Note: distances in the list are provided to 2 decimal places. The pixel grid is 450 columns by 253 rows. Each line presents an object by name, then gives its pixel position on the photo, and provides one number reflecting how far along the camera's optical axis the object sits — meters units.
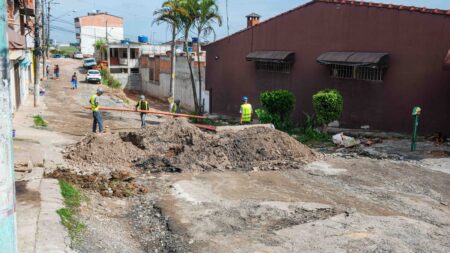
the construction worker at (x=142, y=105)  18.08
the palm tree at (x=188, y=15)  23.76
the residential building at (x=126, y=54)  53.88
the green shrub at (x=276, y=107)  18.45
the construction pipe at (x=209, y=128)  15.76
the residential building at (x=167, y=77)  31.18
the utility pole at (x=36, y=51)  24.75
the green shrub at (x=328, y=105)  16.41
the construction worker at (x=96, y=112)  16.19
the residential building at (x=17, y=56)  20.13
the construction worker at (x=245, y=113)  16.86
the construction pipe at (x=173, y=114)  18.12
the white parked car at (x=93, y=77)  43.75
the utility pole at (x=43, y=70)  45.94
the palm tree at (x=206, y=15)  23.80
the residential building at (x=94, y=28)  89.69
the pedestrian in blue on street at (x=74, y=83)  37.23
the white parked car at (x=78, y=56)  79.29
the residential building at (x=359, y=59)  15.62
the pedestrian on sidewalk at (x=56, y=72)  46.75
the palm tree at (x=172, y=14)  23.78
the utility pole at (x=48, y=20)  56.18
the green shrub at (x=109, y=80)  45.67
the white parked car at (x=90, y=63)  56.10
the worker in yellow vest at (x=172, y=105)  21.70
